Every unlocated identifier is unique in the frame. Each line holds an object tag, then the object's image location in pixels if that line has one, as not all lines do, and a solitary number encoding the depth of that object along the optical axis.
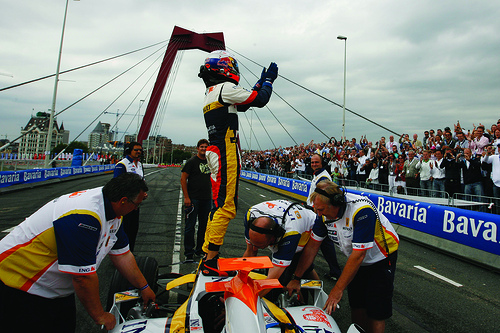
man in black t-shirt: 5.10
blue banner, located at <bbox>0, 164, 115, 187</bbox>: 13.45
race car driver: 3.08
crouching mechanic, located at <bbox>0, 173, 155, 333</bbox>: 1.87
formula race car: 1.61
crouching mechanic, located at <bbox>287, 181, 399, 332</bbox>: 2.44
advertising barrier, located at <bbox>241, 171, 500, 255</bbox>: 5.39
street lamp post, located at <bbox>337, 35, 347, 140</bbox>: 19.72
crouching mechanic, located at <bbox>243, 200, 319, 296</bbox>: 2.60
